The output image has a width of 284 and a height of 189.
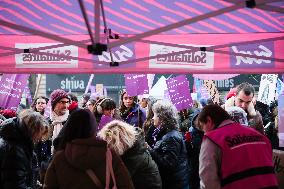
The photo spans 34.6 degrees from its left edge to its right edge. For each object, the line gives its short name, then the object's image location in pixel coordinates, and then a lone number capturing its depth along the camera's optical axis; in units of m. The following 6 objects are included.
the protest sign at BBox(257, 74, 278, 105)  11.50
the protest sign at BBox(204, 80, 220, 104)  14.08
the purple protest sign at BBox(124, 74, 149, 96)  8.47
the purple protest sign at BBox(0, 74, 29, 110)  9.51
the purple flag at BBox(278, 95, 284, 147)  6.79
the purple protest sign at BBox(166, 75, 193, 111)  8.80
